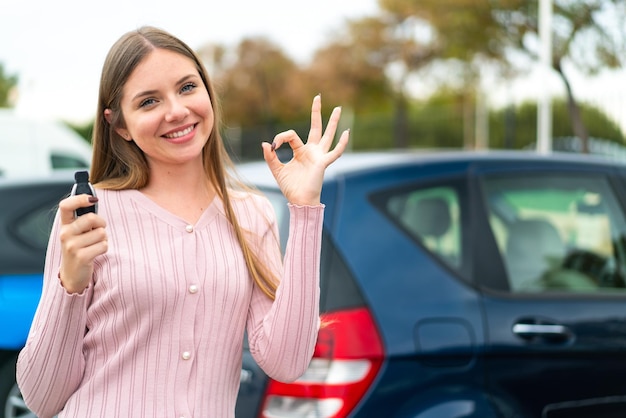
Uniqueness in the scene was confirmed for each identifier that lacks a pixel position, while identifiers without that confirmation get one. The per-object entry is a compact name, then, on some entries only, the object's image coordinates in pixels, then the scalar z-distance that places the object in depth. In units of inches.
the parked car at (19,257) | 167.9
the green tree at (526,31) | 494.9
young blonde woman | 68.0
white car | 277.0
